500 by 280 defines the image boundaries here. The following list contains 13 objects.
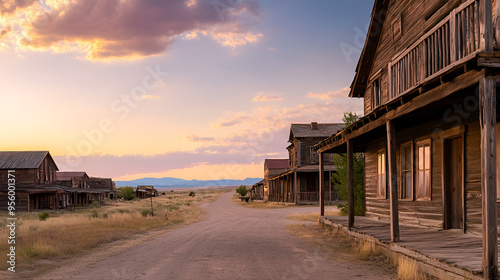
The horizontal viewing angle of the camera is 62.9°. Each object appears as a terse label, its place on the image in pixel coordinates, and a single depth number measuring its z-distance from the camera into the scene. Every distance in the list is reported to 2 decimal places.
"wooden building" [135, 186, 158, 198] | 96.41
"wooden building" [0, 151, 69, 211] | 42.84
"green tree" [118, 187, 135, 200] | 80.31
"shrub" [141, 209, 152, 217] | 27.82
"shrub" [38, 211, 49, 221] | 29.17
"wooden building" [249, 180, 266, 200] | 65.81
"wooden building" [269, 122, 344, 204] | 39.75
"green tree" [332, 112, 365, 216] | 20.50
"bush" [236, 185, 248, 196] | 71.38
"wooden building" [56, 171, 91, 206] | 58.72
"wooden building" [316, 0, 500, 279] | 6.09
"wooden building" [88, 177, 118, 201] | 77.61
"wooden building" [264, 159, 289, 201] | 53.22
